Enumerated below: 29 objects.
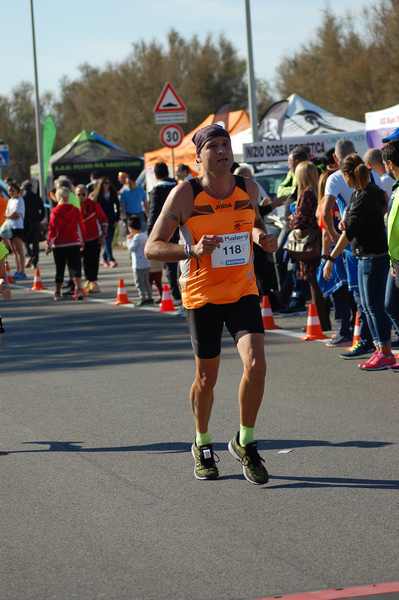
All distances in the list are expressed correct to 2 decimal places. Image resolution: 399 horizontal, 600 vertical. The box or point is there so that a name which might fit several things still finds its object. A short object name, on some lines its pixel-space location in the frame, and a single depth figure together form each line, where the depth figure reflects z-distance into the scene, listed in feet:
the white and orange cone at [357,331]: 43.04
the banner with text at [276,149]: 83.56
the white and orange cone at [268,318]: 52.03
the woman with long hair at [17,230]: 92.48
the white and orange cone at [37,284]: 82.12
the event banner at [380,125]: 76.33
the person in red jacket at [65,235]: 70.49
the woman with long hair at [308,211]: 47.73
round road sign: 88.94
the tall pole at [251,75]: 98.27
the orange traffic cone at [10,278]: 91.35
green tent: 152.66
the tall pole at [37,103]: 157.93
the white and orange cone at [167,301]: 61.77
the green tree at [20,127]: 307.17
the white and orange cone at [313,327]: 47.60
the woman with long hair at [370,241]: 38.93
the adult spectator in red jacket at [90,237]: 74.59
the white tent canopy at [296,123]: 107.24
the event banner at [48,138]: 152.35
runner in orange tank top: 25.49
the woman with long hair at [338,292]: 45.34
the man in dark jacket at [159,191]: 57.82
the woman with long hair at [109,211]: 98.02
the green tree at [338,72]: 188.14
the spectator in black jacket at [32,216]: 95.55
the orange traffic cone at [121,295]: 67.72
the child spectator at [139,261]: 64.90
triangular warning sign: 86.17
